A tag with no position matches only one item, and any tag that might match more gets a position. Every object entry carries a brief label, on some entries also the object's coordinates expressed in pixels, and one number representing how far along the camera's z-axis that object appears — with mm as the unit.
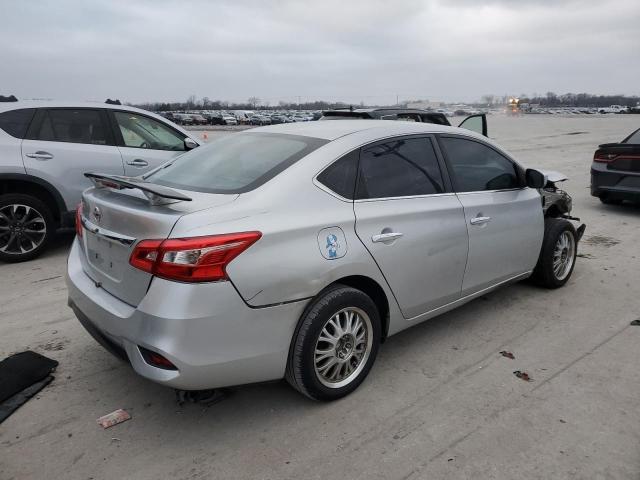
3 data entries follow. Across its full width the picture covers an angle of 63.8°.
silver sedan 2463
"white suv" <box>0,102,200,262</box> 5676
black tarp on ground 3051
